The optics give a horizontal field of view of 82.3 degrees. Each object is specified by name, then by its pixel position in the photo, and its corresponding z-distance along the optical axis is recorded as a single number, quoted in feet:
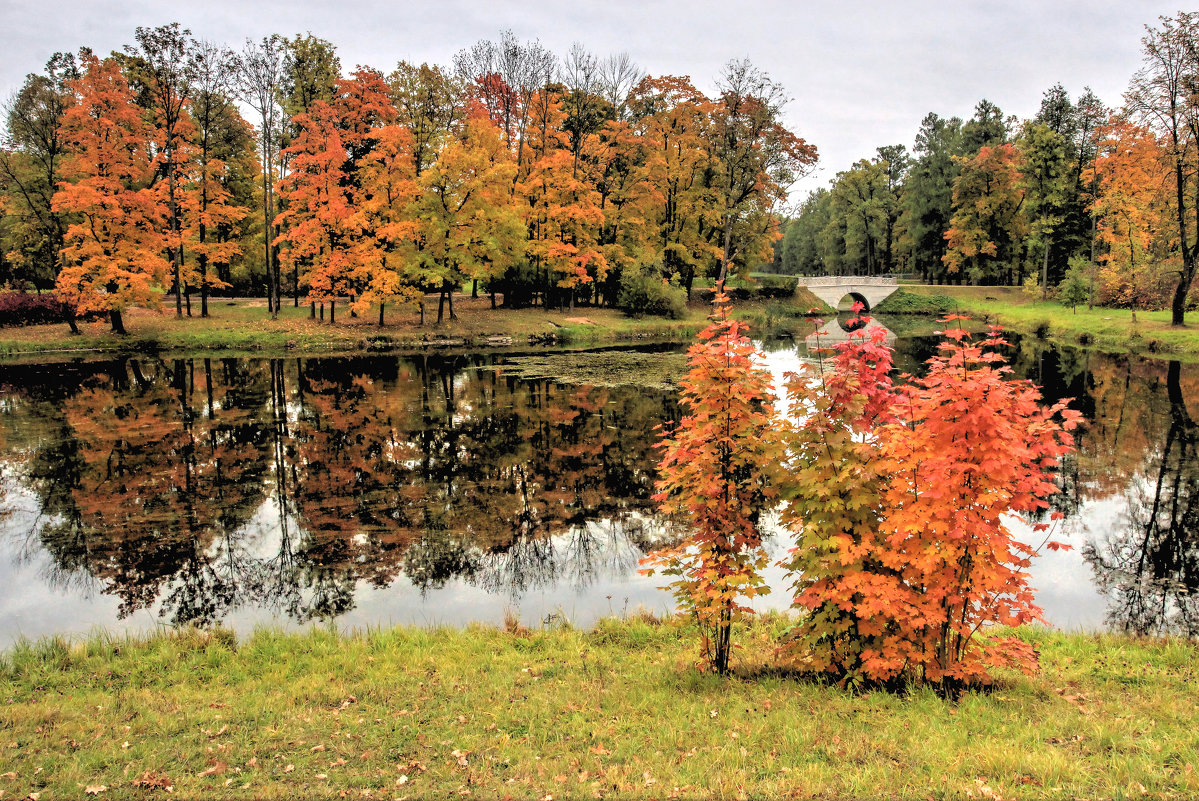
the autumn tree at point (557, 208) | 130.21
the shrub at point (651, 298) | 144.66
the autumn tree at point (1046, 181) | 161.68
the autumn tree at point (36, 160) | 114.52
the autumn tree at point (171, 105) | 108.06
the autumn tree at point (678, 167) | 152.20
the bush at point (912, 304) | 189.67
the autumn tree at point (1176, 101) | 95.81
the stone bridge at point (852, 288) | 197.57
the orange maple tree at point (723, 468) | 20.71
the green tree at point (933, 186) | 209.36
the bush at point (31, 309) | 109.19
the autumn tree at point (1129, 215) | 120.78
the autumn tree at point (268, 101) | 115.03
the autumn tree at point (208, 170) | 114.01
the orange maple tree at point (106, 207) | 99.86
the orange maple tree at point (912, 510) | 17.99
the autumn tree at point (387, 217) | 114.52
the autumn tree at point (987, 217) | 187.83
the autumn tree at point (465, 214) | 116.67
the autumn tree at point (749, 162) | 145.18
